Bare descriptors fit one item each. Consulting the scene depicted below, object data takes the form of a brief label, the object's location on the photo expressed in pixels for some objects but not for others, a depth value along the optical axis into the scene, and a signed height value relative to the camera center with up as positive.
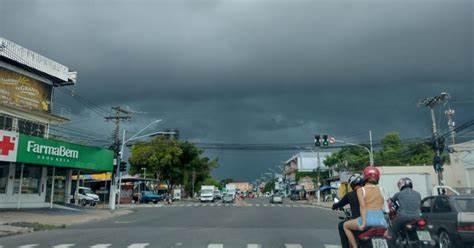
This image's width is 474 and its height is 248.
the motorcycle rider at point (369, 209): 6.32 -0.20
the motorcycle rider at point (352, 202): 6.81 -0.11
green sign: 26.91 +2.93
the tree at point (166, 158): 64.31 +5.64
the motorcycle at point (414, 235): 8.47 -0.80
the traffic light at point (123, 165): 36.97 +2.59
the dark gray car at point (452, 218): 10.38 -0.60
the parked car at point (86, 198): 45.64 -0.11
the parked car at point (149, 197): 59.95 -0.14
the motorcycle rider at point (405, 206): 8.71 -0.23
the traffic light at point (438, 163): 26.96 +1.88
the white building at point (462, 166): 41.20 +2.66
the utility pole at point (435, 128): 27.22 +5.24
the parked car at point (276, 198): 63.53 -0.38
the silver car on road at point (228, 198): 65.87 -0.32
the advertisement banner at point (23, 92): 28.61 +7.21
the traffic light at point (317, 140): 35.23 +4.36
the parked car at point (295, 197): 88.61 -0.35
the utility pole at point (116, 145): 36.72 +4.57
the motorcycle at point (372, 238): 6.14 -0.61
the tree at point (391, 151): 72.31 +7.22
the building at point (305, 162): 123.61 +9.59
